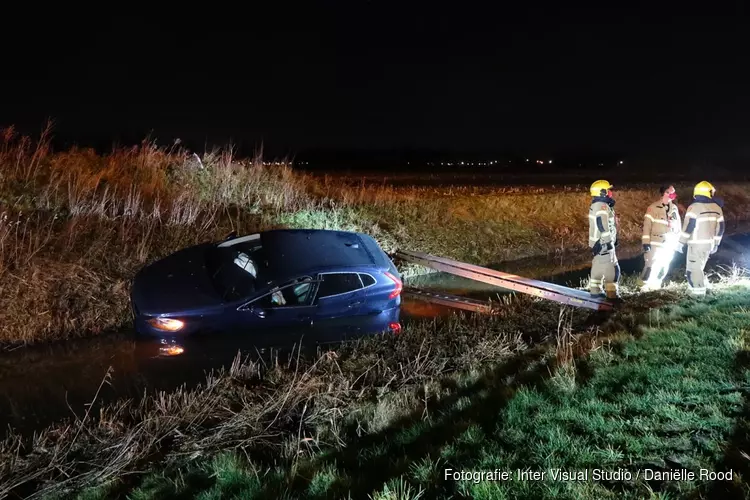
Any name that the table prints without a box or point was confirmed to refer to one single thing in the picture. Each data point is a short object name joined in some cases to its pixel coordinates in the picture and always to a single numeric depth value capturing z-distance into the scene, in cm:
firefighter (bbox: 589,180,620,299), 917
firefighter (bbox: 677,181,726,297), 934
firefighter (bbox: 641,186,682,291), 1017
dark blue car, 718
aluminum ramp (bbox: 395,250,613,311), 939
